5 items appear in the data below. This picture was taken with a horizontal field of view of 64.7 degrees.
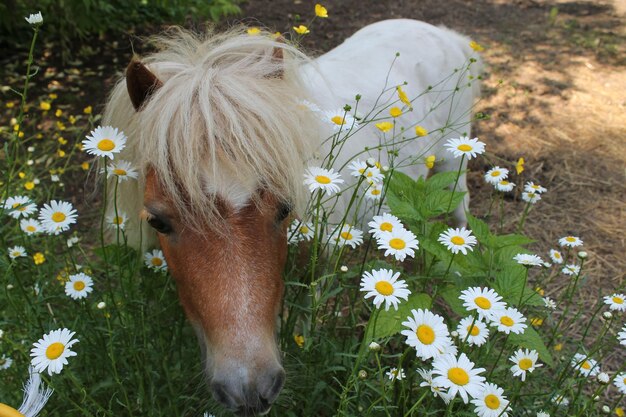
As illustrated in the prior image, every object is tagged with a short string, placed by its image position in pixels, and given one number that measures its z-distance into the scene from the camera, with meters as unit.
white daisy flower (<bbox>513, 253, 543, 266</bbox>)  1.40
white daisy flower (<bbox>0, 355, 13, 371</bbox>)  1.45
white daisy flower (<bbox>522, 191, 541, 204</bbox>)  1.89
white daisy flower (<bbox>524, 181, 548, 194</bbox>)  1.87
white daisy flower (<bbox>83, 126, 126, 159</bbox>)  1.23
